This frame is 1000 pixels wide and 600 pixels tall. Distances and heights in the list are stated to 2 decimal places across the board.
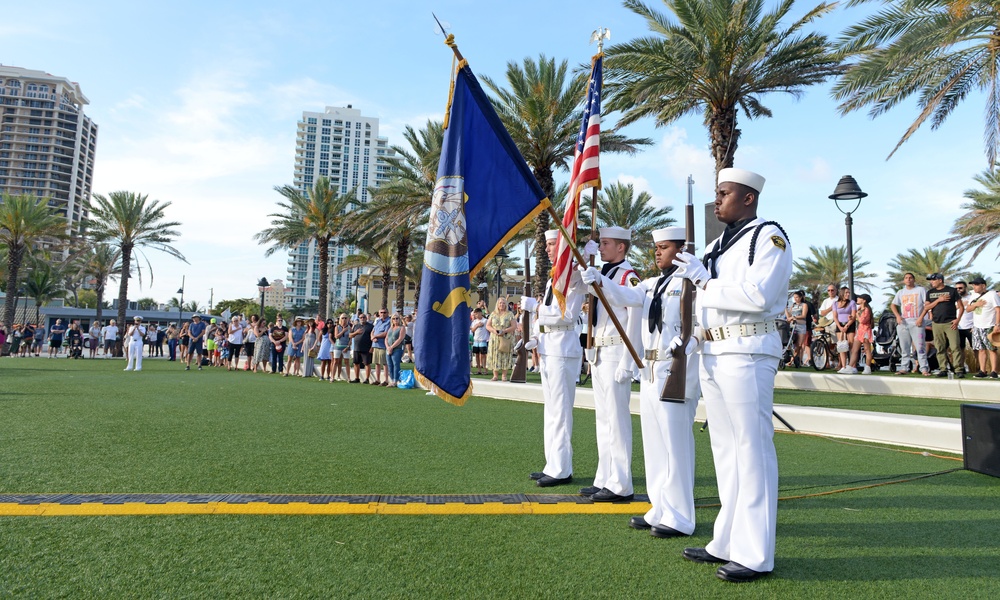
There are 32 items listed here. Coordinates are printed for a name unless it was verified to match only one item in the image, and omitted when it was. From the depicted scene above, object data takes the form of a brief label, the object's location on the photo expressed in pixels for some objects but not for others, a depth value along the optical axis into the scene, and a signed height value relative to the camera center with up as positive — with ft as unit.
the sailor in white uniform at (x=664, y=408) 13.57 -1.24
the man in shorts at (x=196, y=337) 72.95 +0.65
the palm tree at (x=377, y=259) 122.99 +17.84
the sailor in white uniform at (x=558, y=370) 17.97 -0.56
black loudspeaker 18.24 -2.31
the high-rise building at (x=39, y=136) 415.23 +135.80
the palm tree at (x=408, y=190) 87.76 +22.08
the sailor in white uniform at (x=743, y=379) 11.07 -0.45
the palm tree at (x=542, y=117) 67.26 +25.09
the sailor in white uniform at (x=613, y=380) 16.15 -0.74
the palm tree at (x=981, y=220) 79.61 +17.96
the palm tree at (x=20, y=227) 114.83 +20.63
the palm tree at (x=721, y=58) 49.62 +23.85
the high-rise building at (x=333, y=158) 577.43 +173.72
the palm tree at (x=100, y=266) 174.09 +21.04
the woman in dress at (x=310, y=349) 65.31 -0.41
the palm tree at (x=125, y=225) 115.55 +21.65
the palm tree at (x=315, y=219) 114.21 +23.24
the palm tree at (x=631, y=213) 104.32 +23.41
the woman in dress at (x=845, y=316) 45.19 +2.94
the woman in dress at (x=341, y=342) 59.21 +0.34
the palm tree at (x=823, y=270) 136.77 +19.05
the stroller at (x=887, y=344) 48.32 +1.08
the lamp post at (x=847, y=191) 43.11 +11.38
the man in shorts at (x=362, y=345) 56.18 +0.11
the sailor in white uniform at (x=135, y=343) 67.00 -0.22
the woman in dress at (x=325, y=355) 62.18 -0.95
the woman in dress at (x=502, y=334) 50.80 +1.25
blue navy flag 16.83 +3.55
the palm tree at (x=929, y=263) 126.72 +19.68
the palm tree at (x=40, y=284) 190.96 +17.08
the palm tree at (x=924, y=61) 39.75 +20.34
